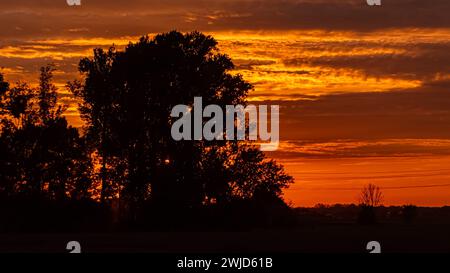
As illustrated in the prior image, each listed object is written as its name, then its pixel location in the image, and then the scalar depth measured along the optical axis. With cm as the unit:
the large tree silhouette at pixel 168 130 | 7912
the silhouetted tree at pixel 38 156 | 9200
